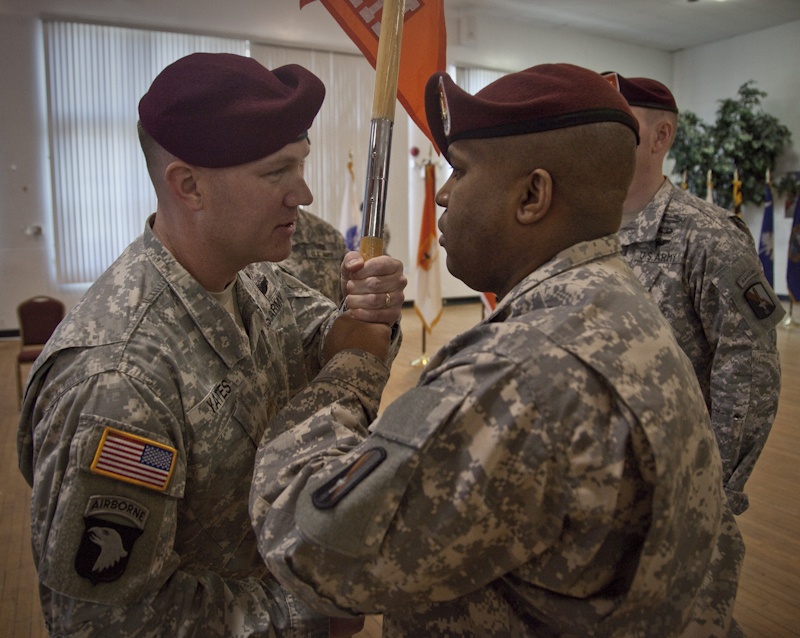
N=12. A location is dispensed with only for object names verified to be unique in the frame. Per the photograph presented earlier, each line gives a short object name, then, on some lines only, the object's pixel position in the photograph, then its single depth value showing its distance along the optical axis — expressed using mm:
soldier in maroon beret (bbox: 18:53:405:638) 952
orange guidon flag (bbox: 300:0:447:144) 1610
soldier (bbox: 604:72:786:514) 2080
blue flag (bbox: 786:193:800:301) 9281
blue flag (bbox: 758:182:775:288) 10148
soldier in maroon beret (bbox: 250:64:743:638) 790
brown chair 5254
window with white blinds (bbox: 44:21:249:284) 7867
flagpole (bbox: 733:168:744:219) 9295
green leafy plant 10336
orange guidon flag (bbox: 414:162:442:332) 7379
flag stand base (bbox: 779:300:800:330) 8859
